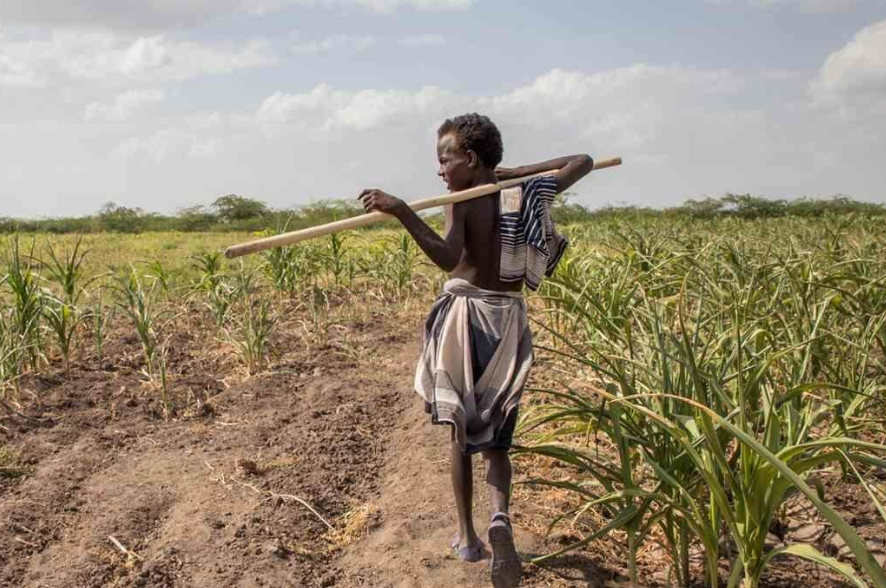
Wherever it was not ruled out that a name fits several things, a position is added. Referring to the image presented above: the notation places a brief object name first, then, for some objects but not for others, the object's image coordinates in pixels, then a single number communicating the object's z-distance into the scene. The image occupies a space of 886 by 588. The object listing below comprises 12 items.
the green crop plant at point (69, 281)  5.36
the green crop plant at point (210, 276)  6.20
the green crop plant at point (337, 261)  7.20
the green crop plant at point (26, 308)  4.69
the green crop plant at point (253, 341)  5.02
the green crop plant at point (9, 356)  4.31
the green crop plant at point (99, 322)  4.91
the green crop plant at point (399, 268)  7.27
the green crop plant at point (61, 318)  4.88
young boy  2.63
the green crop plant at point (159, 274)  6.32
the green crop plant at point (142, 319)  4.63
